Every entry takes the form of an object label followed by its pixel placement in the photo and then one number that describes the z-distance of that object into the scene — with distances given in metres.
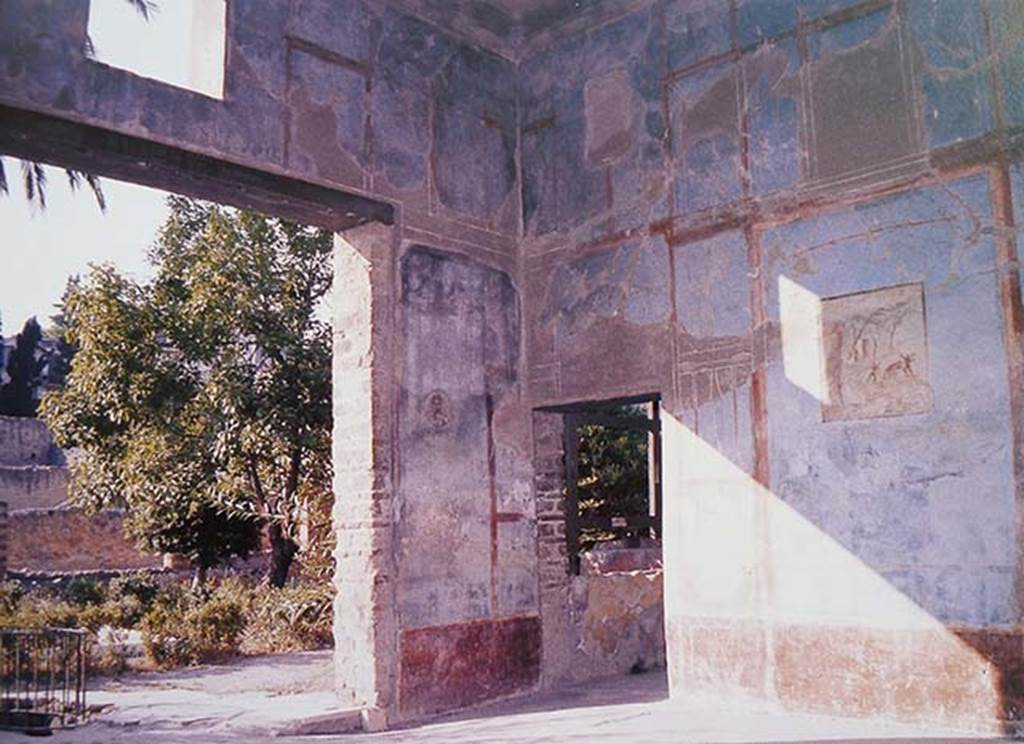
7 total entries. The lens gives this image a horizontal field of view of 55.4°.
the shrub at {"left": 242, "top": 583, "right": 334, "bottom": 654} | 10.17
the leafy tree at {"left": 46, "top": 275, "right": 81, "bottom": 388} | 30.73
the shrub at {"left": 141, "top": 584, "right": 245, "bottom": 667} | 9.14
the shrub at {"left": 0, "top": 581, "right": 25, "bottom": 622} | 11.39
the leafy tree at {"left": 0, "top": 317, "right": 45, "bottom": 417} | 29.12
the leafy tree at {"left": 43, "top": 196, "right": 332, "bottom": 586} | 11.40
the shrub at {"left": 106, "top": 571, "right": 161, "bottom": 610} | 13.40
